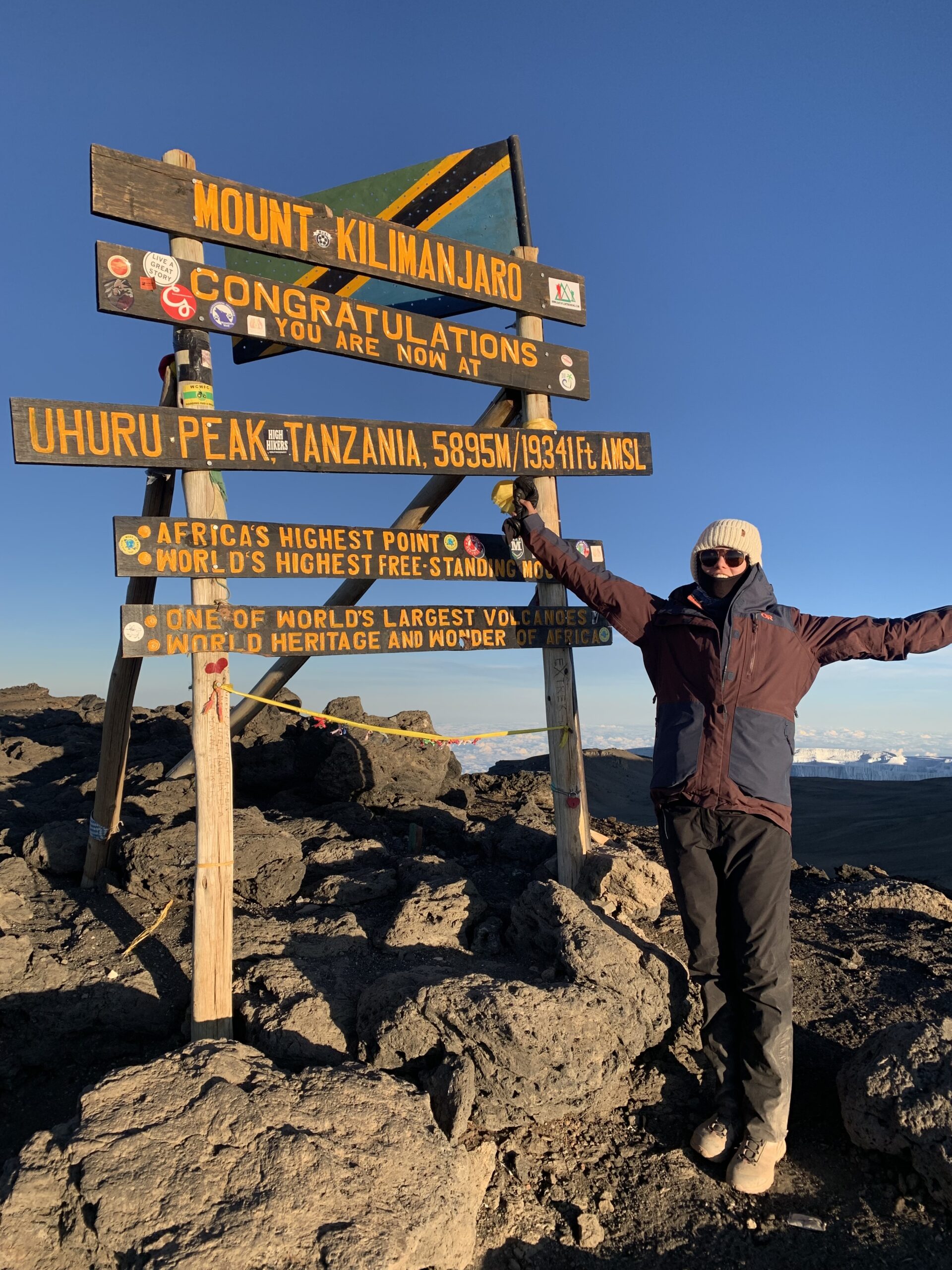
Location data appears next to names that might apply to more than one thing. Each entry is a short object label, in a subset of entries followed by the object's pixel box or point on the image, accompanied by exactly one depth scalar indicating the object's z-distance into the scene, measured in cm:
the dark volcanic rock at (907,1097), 329
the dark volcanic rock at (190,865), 532
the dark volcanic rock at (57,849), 574
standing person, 365
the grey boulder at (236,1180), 244
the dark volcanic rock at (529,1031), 353
